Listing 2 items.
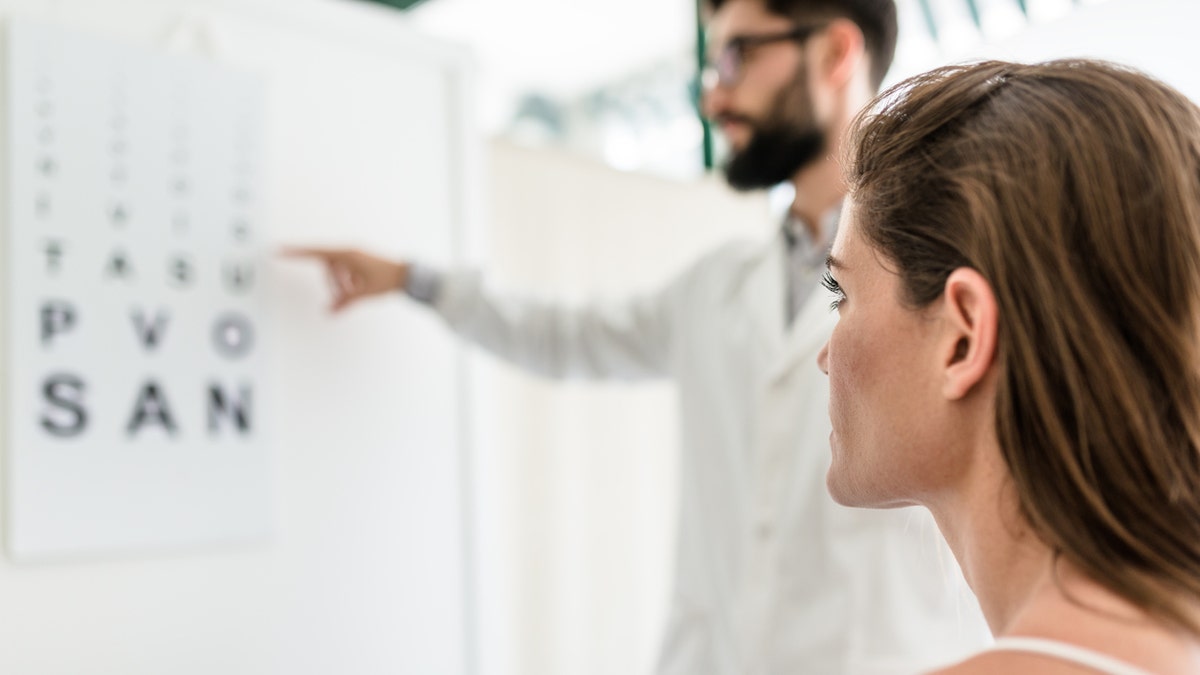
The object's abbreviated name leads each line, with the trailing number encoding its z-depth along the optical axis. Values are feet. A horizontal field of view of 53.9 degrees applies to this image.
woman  2.11
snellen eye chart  3.85
